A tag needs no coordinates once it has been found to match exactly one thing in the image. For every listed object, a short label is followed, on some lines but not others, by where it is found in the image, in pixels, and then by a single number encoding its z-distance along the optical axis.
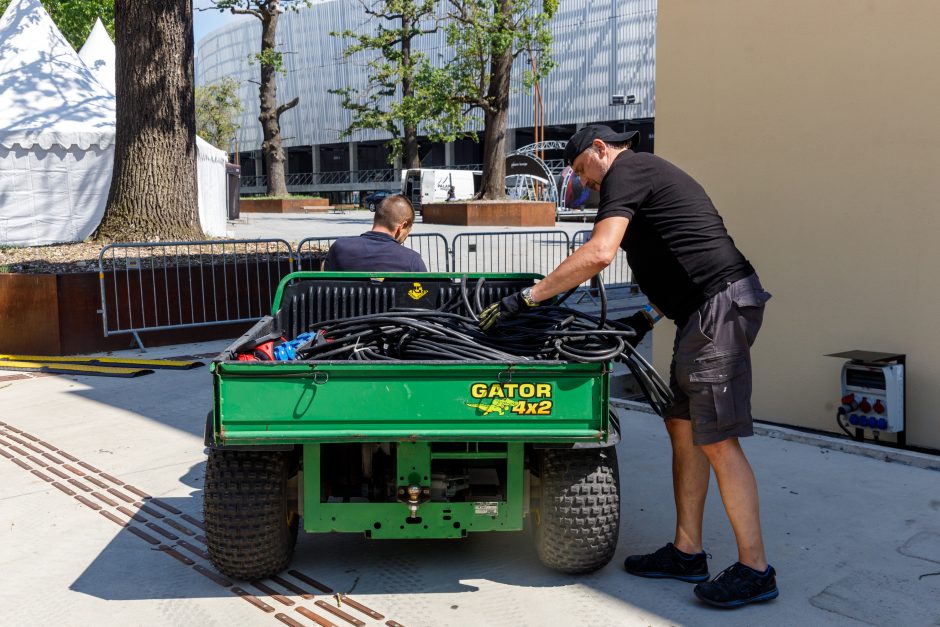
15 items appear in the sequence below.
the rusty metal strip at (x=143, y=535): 4.78
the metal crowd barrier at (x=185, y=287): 10.59
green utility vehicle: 3.73
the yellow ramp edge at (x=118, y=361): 9.47
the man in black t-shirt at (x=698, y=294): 3.87
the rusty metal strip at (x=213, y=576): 4.21
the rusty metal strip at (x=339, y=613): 3.79
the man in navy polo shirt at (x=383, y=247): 5.49
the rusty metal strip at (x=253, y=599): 3.93
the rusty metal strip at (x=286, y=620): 3.80
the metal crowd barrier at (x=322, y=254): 12.08
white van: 39.94
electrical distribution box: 6.06
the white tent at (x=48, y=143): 17.31
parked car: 42.54
